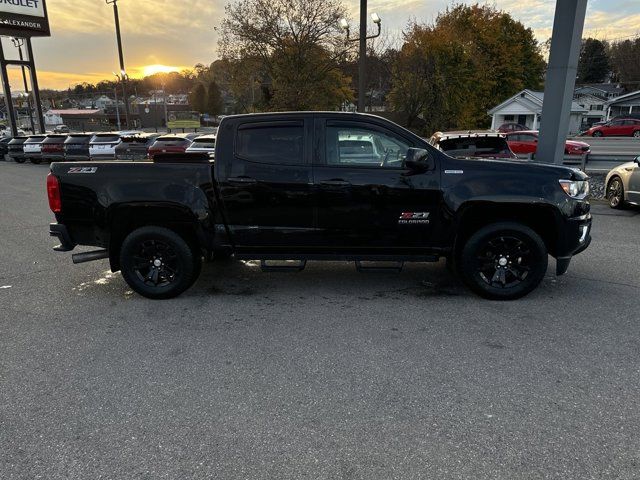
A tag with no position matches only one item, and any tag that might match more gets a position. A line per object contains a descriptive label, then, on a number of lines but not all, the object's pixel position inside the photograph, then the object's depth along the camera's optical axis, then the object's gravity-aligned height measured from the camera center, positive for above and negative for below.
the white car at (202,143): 14.60 -0.84
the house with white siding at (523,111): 46.56 +0.58
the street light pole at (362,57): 14.72 +1.93
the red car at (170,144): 18.27 -1.04
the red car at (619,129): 38.00 -1.01
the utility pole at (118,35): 33.06 +5.84
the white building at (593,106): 65.31 +1.51
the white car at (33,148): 24.59 -1.58
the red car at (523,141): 23.14 -1.22
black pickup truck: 4.70 -0.88
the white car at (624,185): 9.11 -1.39
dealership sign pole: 31.06 +6.21
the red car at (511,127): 32.05 -0.72
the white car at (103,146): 21.95 -1.33
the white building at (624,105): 55.41 +1.42
